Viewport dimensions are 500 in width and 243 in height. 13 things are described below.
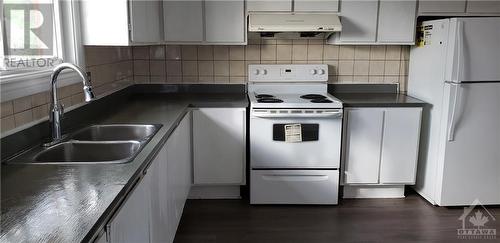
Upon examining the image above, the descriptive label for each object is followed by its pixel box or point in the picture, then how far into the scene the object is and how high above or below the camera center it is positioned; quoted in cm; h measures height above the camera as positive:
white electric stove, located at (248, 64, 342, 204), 319 -76
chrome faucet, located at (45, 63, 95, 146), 191 -28
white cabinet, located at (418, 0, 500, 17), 343 +35
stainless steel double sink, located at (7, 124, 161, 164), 185 -47
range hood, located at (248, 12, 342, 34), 326 +21
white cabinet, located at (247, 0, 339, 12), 342 +35
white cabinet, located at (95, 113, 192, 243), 146 -67
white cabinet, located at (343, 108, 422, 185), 335 -74
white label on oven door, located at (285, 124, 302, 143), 325 -62
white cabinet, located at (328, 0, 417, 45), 346 +23
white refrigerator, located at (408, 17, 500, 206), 306 -44
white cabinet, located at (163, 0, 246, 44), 342 +22
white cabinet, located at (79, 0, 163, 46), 258 +16
